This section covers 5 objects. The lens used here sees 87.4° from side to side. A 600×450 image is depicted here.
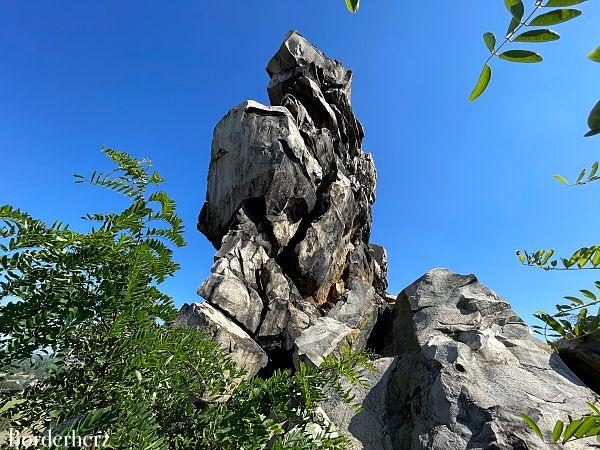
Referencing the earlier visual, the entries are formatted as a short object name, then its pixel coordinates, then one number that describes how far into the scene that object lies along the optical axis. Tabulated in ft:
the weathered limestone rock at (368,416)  21.21
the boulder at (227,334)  39.04
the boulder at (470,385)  17.75
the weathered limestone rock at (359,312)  38.31
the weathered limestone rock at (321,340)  31.91
